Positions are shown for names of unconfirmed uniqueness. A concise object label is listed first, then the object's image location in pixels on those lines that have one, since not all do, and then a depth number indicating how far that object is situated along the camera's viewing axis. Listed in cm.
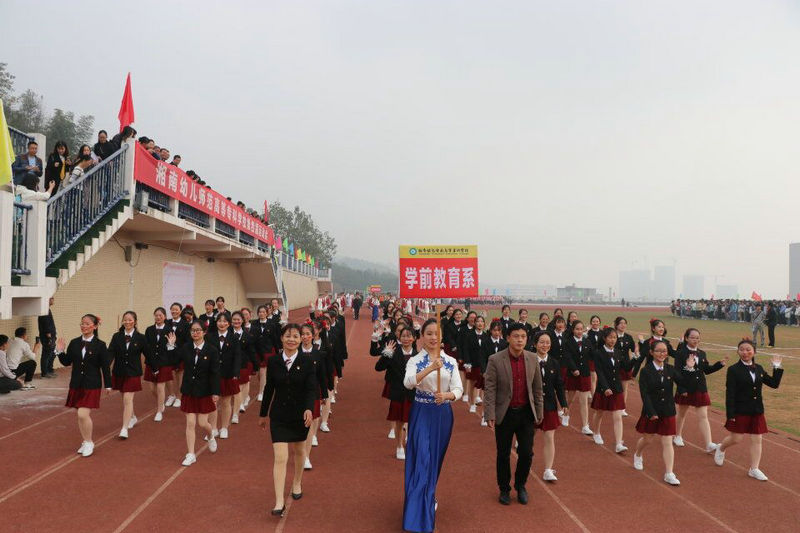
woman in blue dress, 428
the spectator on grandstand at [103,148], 1045
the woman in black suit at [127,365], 686
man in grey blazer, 498
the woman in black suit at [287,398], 461
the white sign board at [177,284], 1638
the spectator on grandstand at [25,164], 869
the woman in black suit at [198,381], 600
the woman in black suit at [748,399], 582
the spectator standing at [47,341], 1038
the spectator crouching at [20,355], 945
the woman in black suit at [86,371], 606
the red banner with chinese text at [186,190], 1110
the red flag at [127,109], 1171
